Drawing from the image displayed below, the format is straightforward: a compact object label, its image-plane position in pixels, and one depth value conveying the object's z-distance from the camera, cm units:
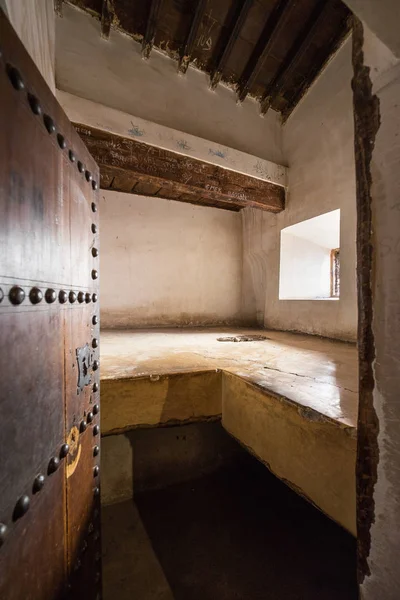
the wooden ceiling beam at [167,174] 288
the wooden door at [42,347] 62
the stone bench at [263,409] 111
